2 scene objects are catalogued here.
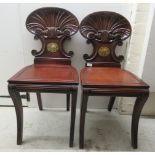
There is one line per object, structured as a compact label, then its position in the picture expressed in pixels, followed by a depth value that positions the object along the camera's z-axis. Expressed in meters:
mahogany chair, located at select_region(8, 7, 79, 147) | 1.25
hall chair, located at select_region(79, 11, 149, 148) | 1.26
